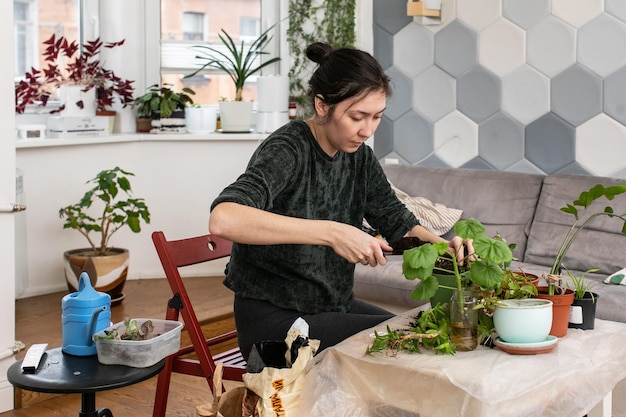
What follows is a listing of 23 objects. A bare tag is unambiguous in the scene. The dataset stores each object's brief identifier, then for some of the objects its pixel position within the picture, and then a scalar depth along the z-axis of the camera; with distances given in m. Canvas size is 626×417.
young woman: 2.09
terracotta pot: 1.81
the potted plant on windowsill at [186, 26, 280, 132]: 4.98
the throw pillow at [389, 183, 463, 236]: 3.91
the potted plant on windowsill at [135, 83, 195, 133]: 4.85
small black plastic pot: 1.89
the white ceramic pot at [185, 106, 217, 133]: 4.99
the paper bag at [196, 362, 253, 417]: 1.92
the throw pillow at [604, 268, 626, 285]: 3.28
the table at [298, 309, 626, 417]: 1.58
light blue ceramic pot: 1.70
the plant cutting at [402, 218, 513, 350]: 1.71
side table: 1.84
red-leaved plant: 4.55
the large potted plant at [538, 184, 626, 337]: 1.82
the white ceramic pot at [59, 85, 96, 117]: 4.64
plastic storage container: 1.95
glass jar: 1.74
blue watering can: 2.03
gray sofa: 3.50
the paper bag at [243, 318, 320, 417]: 1.77
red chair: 2.32
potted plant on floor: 4.23
